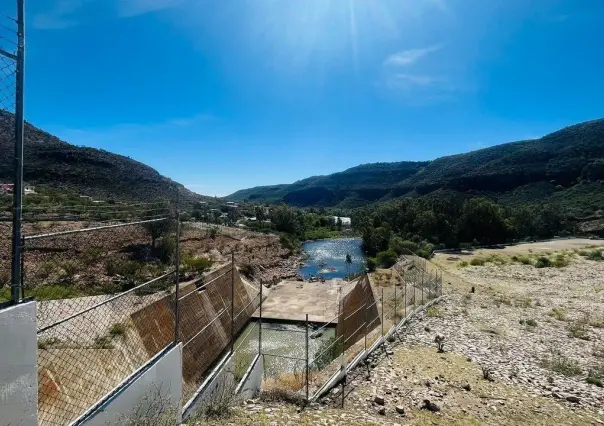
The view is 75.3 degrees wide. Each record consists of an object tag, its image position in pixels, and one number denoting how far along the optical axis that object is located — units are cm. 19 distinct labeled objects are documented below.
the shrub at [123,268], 2036
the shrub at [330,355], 1383
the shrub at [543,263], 3522
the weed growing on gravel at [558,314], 1790
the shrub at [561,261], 3496
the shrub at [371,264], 3894
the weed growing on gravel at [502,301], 2062
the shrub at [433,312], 1770
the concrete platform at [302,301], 2269
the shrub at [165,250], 1697
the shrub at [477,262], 3732
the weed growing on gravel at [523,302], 2049
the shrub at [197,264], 2909
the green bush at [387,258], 3788
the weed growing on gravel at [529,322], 1635
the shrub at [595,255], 3852
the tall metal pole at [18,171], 405
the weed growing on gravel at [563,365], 1108
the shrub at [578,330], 1486
